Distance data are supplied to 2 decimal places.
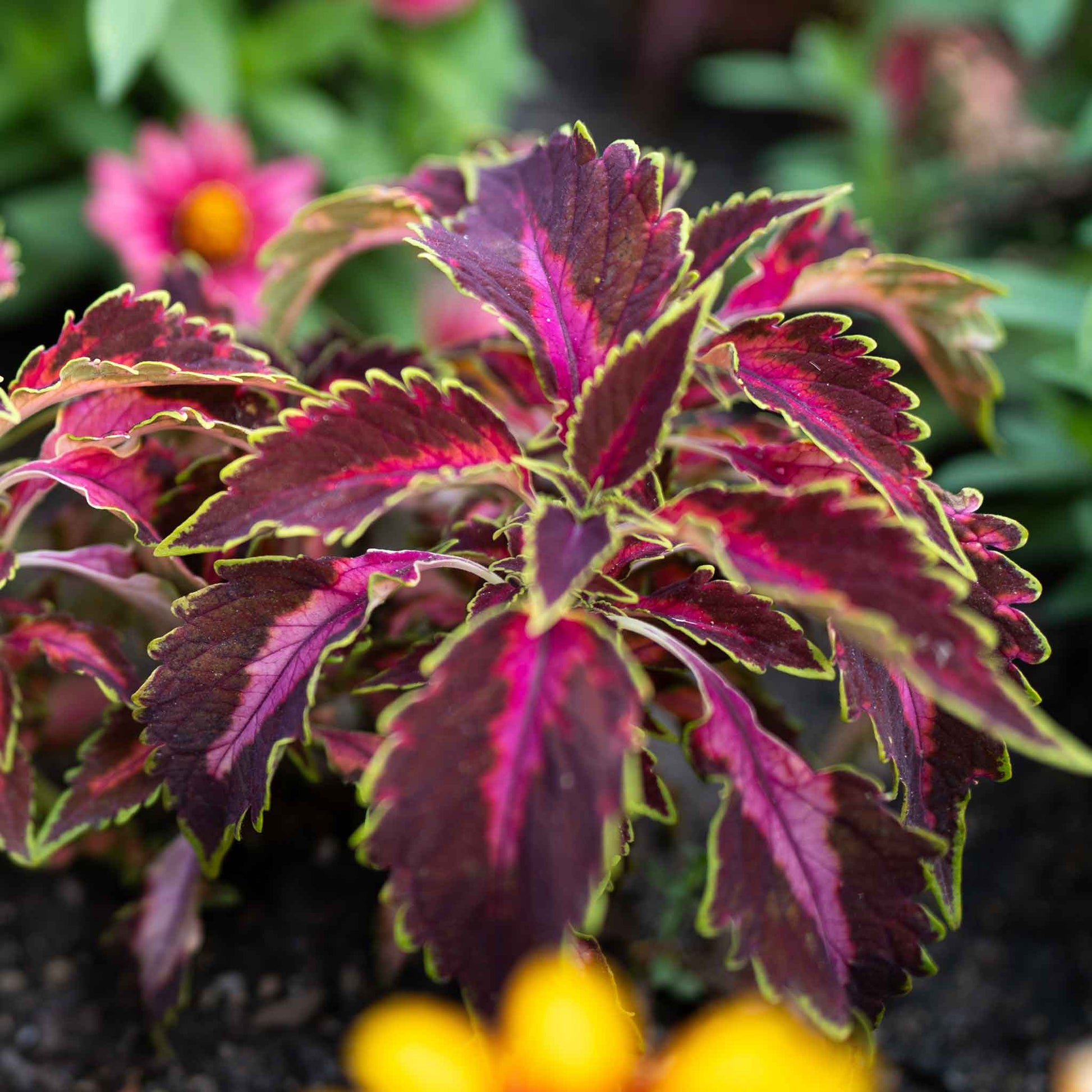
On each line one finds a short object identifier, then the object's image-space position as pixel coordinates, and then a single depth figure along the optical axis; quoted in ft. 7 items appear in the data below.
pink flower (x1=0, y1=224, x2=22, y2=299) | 2.58
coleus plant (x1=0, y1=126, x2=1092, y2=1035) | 2.31
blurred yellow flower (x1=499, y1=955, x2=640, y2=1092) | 2.24
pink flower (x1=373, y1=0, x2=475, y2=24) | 4.54
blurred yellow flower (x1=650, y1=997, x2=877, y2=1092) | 2.24
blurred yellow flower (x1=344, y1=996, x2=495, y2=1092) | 2.26
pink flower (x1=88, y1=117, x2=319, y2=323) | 3.75
